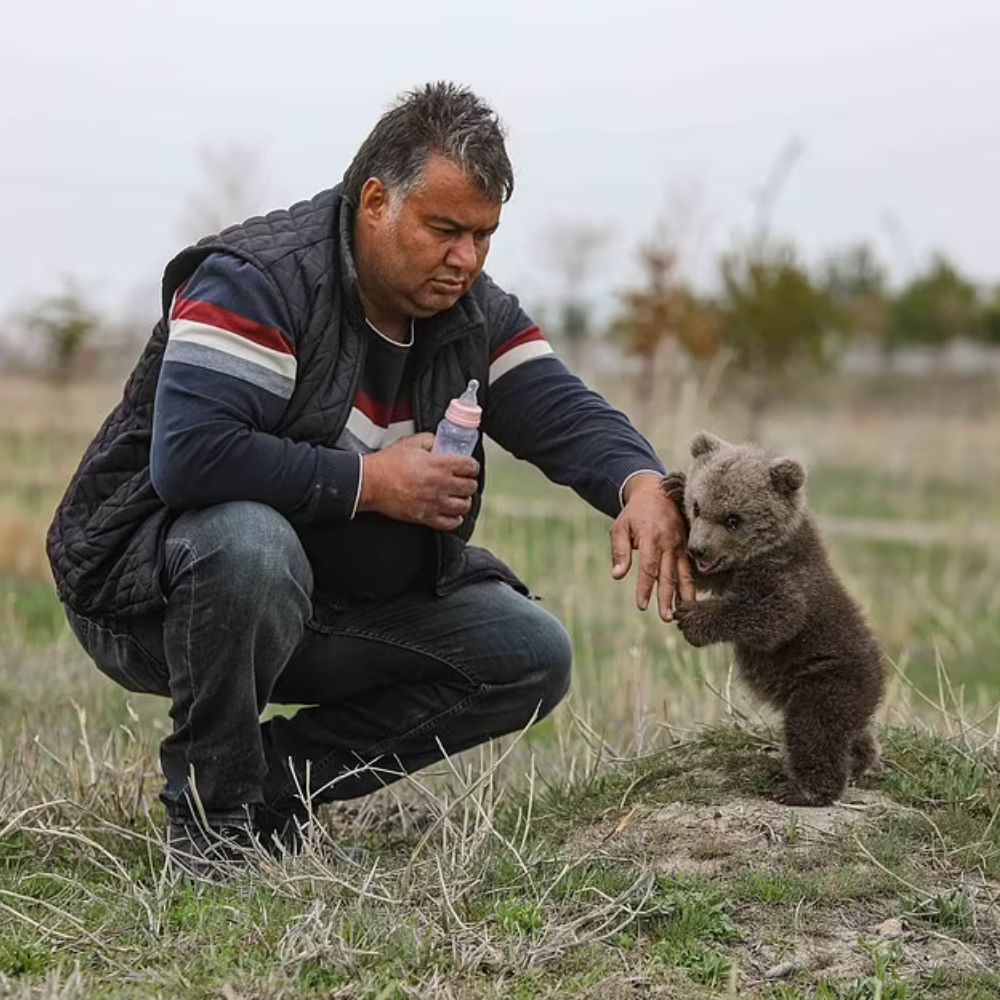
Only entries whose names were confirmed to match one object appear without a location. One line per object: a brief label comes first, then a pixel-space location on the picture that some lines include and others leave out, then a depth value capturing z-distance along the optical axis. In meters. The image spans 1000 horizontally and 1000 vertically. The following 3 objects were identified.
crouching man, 4.46
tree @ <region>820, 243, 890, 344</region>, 42.75
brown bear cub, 4.56
